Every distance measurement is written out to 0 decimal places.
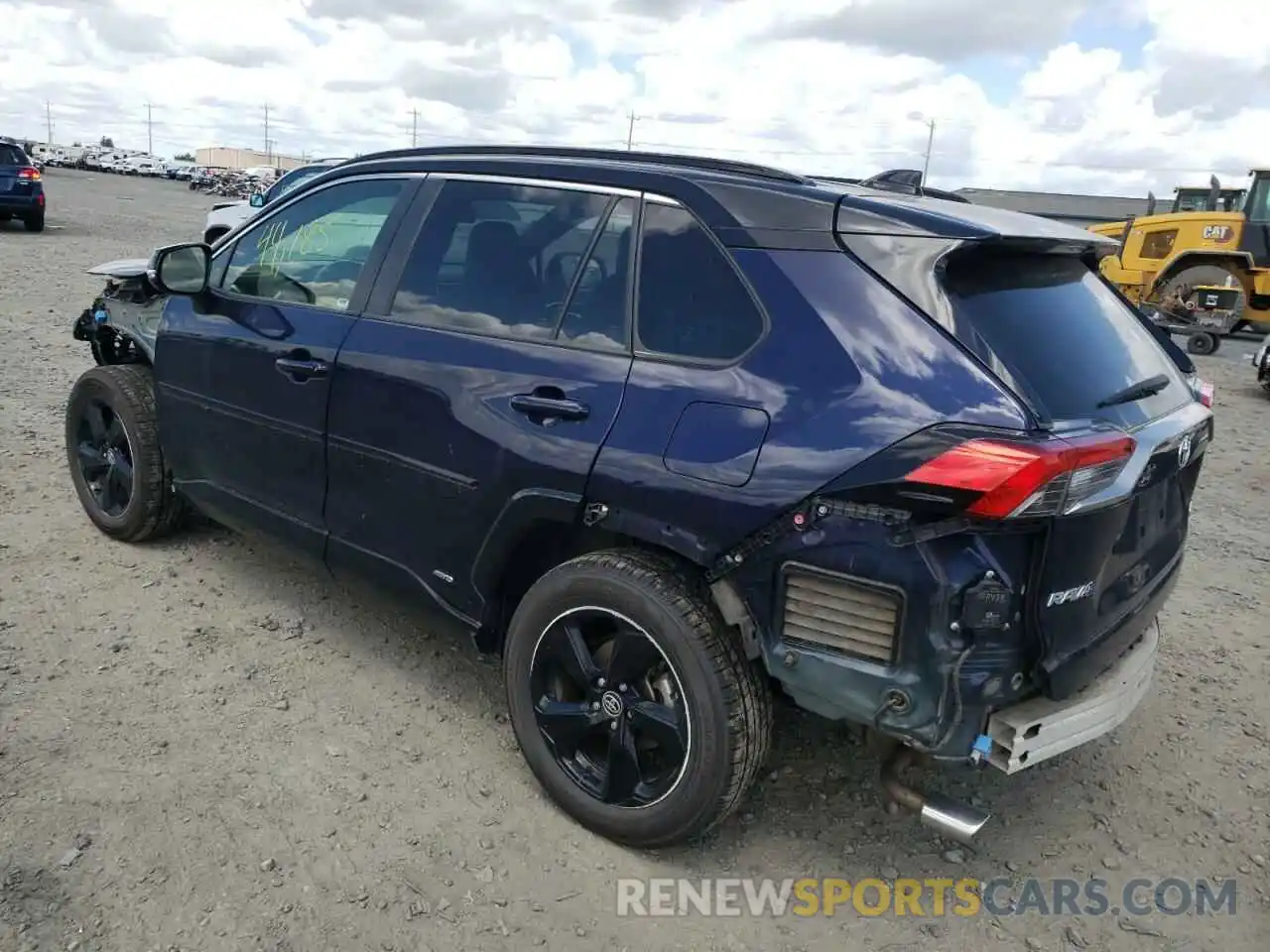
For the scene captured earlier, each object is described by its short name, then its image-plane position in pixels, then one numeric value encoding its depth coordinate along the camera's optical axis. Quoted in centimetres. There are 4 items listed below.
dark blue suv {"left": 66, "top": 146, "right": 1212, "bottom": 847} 224
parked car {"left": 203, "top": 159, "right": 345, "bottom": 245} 1278
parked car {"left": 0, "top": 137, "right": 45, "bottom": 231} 1888
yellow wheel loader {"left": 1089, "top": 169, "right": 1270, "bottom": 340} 1522
